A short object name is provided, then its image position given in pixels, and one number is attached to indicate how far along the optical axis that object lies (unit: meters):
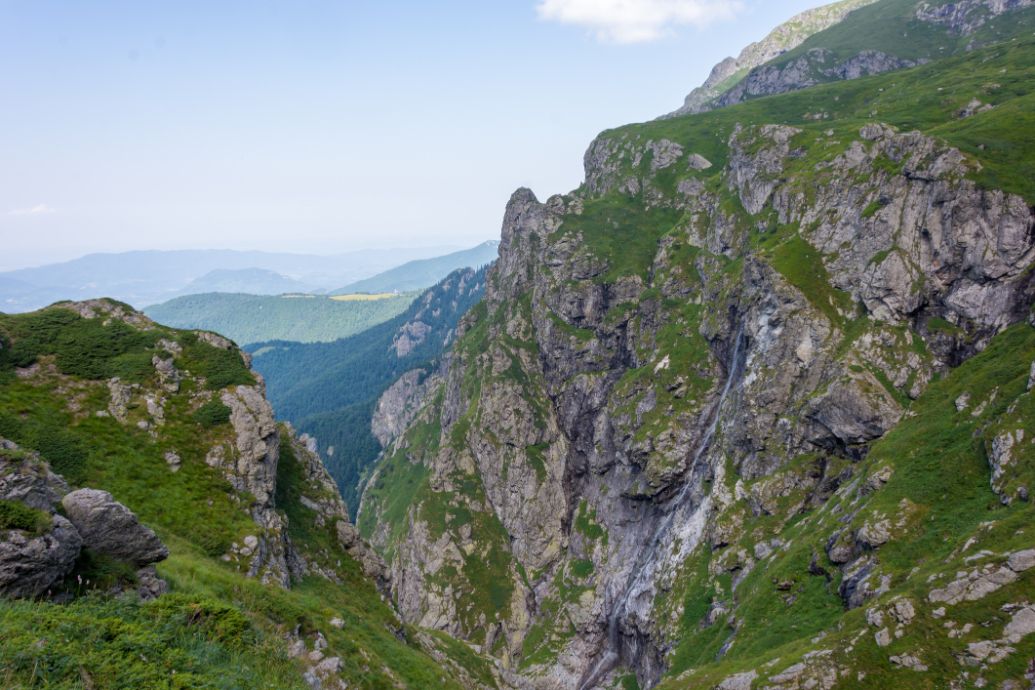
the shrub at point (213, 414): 51.44
